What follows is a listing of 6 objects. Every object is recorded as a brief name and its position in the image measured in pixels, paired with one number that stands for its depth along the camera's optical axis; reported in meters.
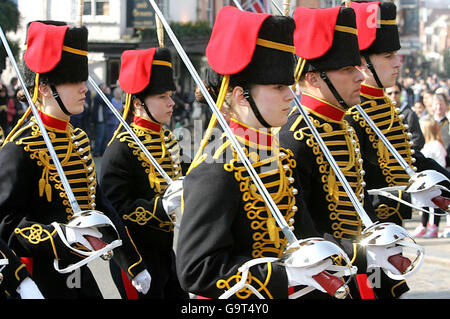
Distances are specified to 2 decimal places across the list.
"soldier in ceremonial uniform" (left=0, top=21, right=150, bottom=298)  8.07
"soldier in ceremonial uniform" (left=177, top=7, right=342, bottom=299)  5.99
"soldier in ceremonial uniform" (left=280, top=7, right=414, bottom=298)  7.98
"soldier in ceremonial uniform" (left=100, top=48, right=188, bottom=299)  10.24
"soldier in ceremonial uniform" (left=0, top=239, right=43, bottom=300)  6.89
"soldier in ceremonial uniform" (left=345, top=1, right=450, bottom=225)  10.03
